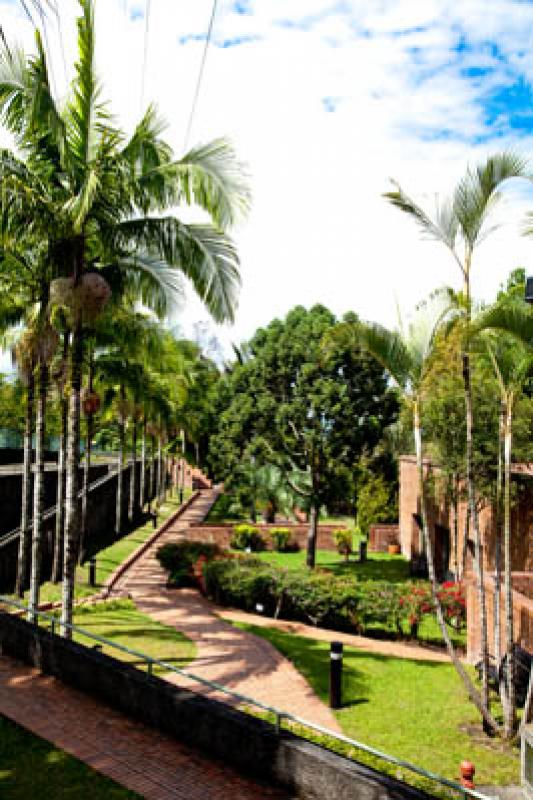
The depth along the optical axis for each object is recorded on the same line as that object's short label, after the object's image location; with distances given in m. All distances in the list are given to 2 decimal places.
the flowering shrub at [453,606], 15.76
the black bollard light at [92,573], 17.66
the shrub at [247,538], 27.42
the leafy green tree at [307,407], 22.59
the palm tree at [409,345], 10.02
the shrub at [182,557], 19.08
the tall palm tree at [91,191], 10.15
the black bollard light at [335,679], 10.65
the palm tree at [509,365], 9.28
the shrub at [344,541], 27.06
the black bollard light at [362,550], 26.39
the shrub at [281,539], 27.75
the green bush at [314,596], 15.05
